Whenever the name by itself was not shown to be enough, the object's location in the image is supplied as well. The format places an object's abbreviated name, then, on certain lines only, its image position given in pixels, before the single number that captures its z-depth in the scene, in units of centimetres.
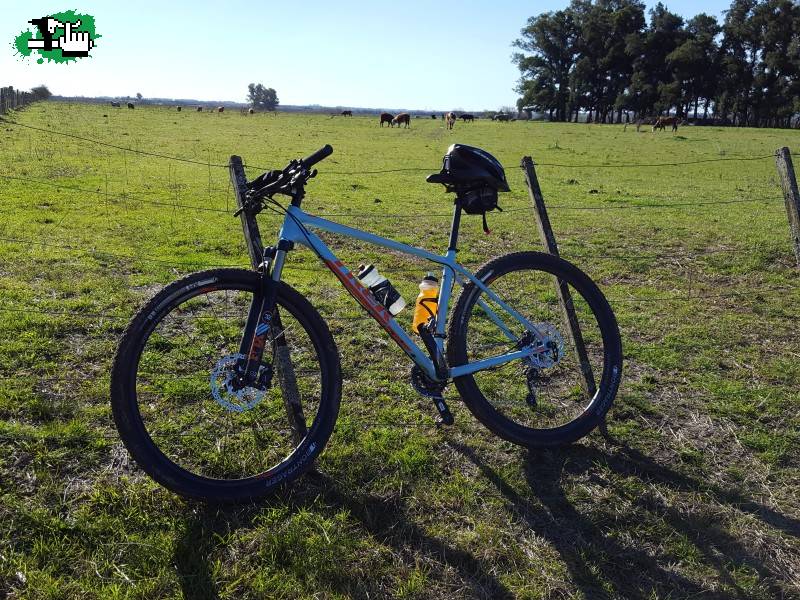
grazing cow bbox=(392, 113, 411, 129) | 5716
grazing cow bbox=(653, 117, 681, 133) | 5301
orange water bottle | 367
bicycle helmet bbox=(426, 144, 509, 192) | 366
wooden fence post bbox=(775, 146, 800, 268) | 589
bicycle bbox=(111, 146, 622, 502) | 308
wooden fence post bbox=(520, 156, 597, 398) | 422
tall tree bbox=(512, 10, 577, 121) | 8900
